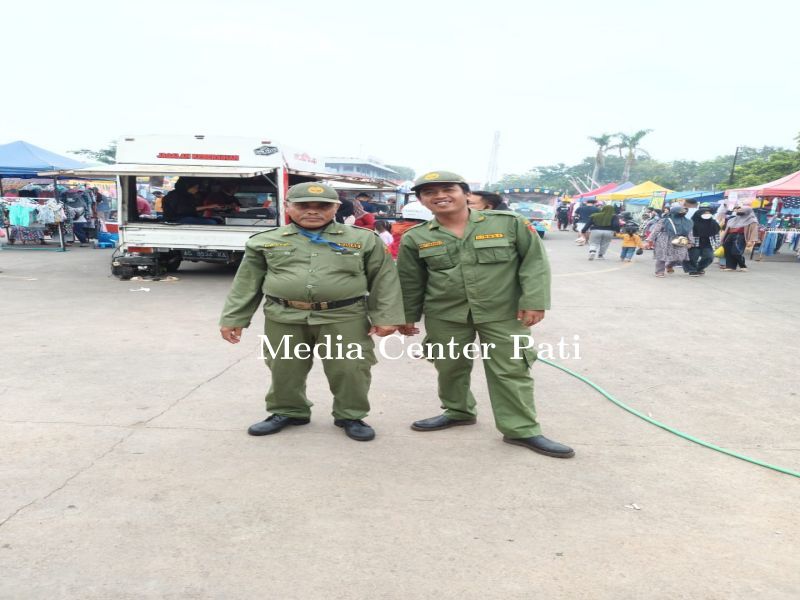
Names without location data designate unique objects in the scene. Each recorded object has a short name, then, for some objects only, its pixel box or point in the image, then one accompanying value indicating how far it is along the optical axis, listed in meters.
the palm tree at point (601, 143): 59.47
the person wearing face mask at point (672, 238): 11.94
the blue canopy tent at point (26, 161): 14.80
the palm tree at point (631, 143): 56.63
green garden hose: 3.25
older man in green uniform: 3.39
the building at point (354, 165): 86.84
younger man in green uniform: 3.38
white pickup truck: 9.62
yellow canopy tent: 27.25
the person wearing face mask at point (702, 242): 12.23
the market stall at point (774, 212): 15.34
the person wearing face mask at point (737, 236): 12.98
